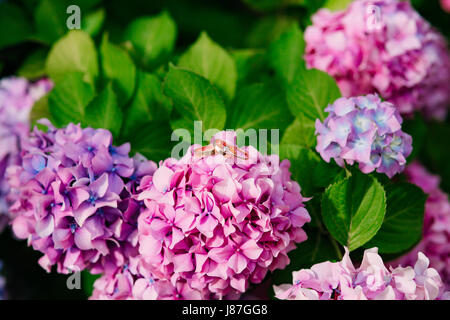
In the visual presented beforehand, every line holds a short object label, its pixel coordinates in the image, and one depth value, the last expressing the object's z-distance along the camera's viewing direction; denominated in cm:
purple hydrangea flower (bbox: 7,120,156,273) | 63
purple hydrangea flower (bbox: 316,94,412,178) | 63
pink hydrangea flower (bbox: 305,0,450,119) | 79
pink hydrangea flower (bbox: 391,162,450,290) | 82
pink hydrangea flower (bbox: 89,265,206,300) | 65
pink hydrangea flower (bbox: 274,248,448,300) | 55
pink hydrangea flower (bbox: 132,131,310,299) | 58
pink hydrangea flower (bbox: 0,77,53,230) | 85
